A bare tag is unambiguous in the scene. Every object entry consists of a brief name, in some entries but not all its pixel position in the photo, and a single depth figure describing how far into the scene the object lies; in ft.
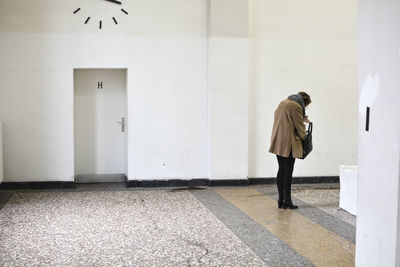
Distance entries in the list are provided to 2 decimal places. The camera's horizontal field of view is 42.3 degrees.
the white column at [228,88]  28.30
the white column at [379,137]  10.65
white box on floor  20.44
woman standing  20.83
